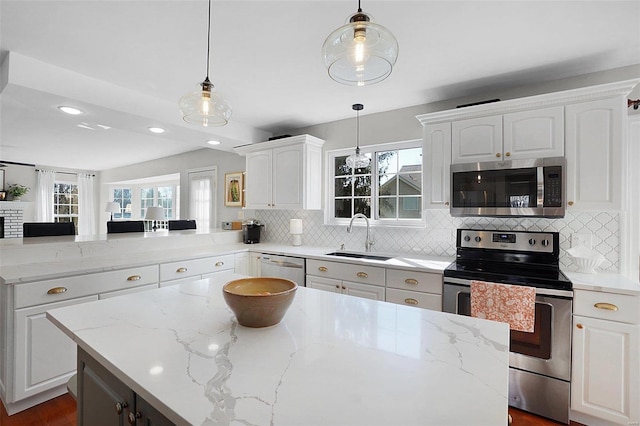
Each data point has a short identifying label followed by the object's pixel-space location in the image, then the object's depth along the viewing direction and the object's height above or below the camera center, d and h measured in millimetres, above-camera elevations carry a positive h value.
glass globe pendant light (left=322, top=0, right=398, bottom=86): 1037 +573
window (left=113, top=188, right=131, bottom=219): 8062 +281
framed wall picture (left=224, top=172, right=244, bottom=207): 4605 +340
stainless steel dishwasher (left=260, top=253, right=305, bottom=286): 3145 -578
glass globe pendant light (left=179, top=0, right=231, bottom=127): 1491 +527
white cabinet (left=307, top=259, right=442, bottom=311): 2408 -601
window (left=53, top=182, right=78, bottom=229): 7781 +218
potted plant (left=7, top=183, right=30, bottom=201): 6812 +424
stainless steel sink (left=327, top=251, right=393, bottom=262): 3025 -437
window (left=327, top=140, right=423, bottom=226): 3211 +293
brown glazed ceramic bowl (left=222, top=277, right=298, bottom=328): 1076 -335
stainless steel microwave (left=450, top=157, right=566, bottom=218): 2193 +194
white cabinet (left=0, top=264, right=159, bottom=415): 2025 -894
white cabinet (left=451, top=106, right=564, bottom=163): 2232 +594
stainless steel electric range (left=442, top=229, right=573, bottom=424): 1956 -711
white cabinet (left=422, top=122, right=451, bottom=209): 2633 +421
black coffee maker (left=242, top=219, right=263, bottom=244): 4109 -270
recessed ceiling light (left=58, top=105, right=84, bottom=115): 2465 +815
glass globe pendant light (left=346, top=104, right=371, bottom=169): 2928 +489
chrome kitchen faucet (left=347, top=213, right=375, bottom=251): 3251 -287
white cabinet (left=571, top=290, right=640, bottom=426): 1814 -866
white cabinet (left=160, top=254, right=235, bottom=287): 2848 -568
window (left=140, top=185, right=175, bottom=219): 6715 +293
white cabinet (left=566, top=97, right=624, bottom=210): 2037 +411
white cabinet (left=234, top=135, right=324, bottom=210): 3506 +457
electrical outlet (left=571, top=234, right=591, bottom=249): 2299 -193
